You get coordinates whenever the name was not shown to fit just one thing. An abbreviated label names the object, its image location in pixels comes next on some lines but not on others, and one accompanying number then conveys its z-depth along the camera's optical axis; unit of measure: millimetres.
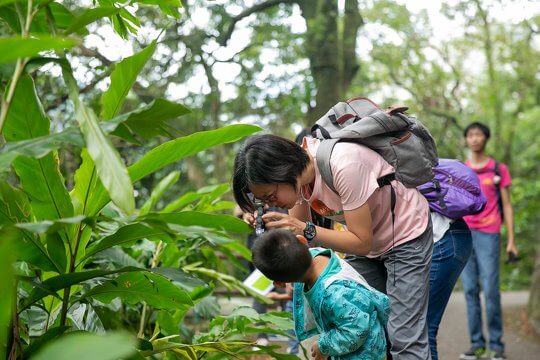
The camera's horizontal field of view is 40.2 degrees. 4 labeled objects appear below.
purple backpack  3812
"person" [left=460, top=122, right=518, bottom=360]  6555
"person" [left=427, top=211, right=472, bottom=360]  3752
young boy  2947
